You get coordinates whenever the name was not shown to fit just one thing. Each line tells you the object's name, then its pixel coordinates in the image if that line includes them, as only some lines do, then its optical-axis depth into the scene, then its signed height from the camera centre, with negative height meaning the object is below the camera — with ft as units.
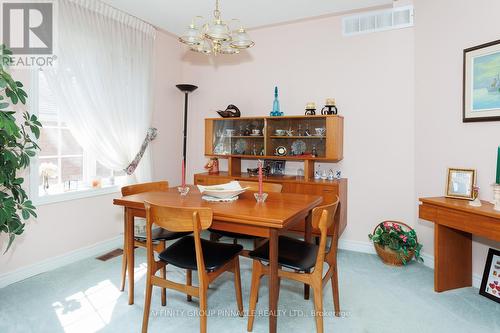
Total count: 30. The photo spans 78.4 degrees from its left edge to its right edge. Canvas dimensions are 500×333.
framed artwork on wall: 7.84 +2.18
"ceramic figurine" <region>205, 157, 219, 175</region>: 13.51 -0.23
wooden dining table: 5.74 -1.02
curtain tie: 11.68 +0.44
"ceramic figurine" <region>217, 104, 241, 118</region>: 12.91 +2.09
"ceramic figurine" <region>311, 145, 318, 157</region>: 11.45 +0.40
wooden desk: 7.50 -2.07
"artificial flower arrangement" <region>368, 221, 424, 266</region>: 9.87 -2.65
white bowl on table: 7.34 -0.70
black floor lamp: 13.10 +3.11
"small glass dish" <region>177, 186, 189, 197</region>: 8.17 -0.79
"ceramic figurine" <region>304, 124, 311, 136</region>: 11.58 +1.18
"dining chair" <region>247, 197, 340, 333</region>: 5.86 -2.03
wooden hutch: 10.85 +0.68
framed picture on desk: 8.22 -0.52
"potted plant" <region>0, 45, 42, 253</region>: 6.93 +0.08
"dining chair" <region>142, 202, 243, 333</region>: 5.66 -2.00
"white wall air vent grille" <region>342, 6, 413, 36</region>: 10.61 +5.12
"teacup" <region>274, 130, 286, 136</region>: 12.06 +1.20
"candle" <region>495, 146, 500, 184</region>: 7.35 -0.15
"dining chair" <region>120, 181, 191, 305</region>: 7.72 -1.97
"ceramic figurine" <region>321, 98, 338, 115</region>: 11.25 +2.03
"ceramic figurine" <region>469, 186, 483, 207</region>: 7.54 -0.87
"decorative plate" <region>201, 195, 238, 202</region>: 7.32 -0.90
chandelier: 7.14 +3.03
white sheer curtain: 9.64 +2.81
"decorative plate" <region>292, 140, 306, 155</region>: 11.81 +0.60
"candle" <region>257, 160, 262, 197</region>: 6.94 -0.45
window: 9.25 -0.06
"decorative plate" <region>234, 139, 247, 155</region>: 12.88 +0.65
